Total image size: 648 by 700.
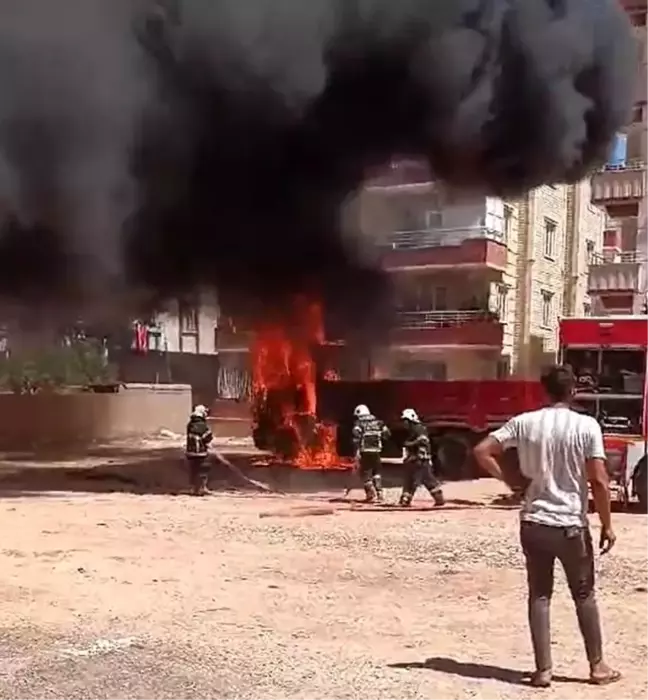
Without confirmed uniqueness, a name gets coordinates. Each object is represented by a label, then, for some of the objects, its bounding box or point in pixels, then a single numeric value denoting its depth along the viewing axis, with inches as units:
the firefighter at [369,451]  582.6
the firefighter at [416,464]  549.6
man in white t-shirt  214.7
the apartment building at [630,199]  1157.7
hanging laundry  1223.1
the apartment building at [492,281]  1104.2
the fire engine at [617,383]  533.6
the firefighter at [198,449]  618.2
